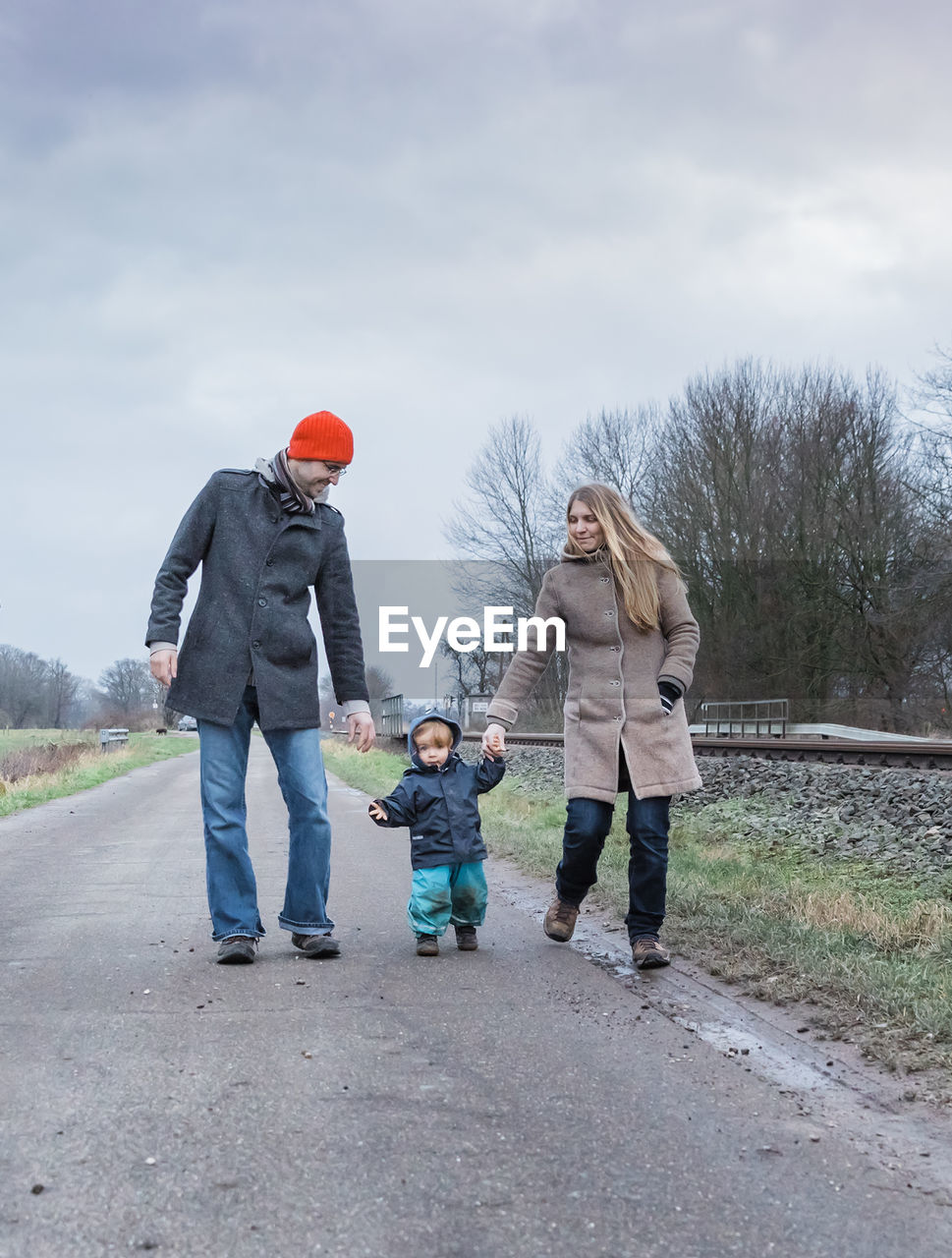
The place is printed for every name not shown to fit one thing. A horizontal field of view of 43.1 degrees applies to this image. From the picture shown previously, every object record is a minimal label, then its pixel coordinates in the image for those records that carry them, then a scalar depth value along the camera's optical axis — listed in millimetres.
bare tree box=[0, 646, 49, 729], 111562
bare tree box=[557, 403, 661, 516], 42281
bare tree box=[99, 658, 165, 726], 124688
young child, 5242
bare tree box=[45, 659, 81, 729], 124438
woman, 5098
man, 5000
